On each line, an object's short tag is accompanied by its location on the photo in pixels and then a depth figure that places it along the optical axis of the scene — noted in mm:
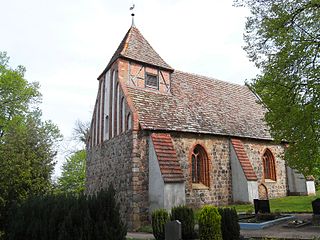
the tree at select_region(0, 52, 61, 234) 10523
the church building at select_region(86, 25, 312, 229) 14000
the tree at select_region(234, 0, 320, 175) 10461
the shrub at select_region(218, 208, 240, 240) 8961
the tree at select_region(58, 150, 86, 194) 33188
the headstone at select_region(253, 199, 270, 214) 12866
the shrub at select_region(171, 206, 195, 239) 9883
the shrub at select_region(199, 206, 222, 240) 8242
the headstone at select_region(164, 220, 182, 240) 7908
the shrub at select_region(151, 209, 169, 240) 9812
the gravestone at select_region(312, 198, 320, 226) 10789
